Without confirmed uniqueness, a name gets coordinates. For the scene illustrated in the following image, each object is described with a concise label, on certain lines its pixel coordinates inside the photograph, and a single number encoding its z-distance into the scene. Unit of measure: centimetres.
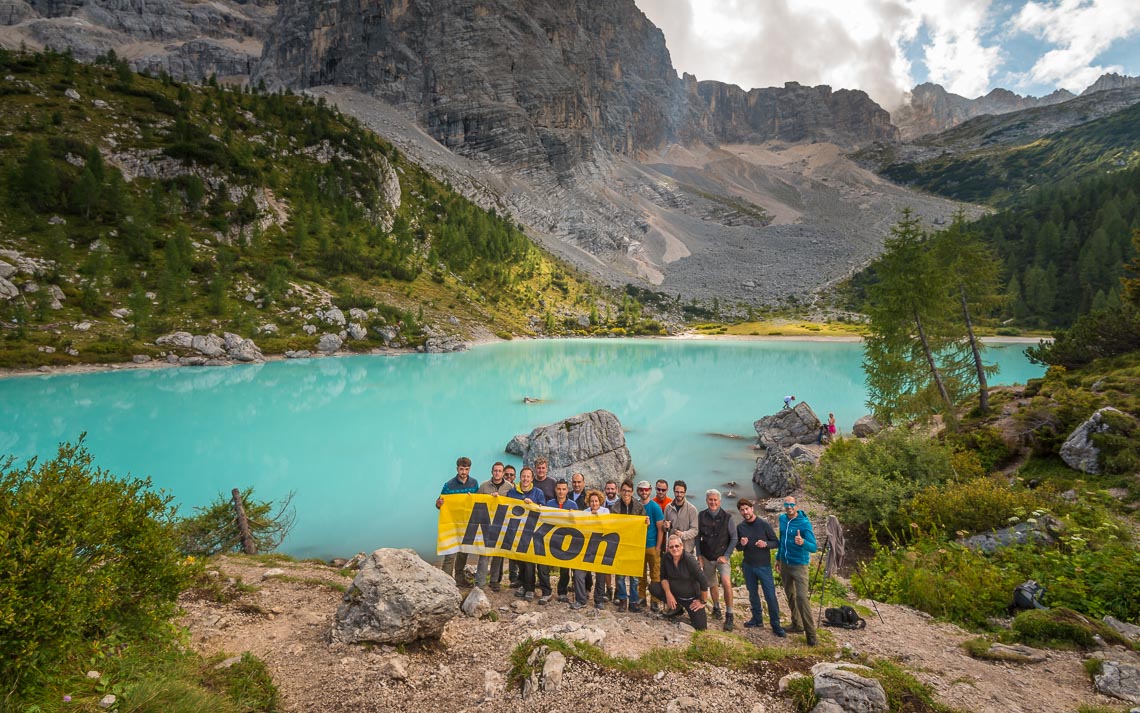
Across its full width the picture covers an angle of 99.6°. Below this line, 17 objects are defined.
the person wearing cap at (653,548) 909
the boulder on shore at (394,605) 704
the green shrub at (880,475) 1427
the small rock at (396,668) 637
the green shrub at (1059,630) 726
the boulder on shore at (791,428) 2652
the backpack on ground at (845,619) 865
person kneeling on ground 853
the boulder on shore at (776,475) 2011
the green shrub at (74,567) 369
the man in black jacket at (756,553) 848
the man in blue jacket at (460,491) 998
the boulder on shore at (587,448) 2141
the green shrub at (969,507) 1172
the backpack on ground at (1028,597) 859
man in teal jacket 804
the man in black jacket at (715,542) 873
